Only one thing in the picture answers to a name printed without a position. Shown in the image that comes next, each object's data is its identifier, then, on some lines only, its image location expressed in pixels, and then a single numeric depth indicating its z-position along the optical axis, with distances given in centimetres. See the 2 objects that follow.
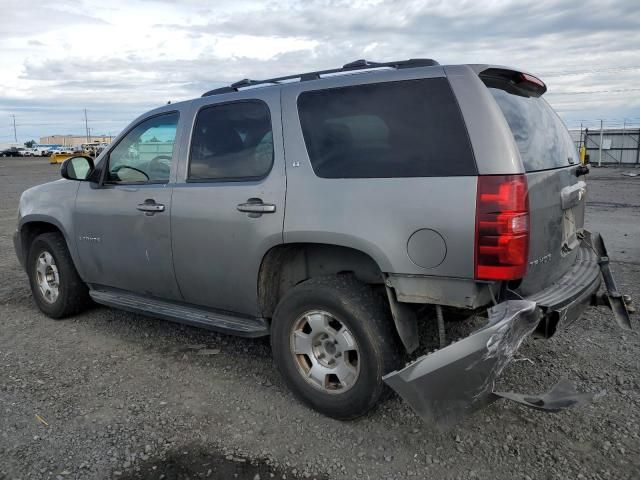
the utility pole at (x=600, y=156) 2852
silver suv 289
